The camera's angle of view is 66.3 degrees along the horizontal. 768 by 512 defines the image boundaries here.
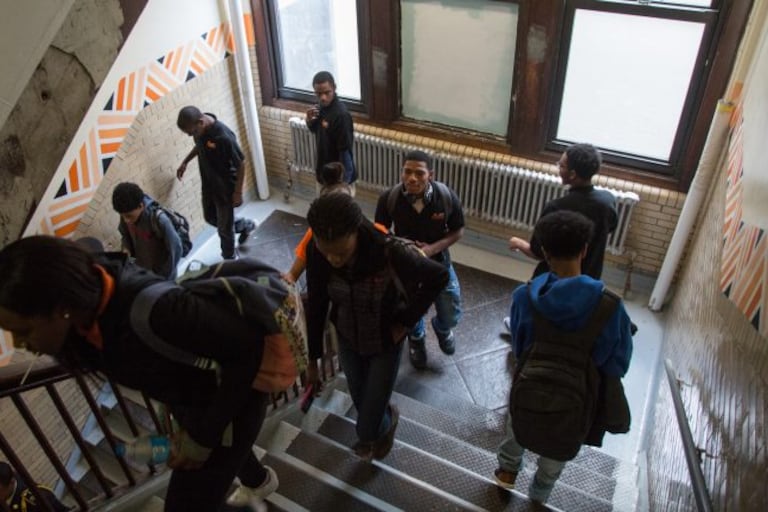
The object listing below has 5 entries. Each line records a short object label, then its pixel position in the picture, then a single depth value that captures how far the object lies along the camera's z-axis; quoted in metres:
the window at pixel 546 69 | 4.48
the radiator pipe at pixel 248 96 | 5.86
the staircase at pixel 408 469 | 2.82
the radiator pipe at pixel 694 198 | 4.22
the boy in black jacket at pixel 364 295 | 2.35
